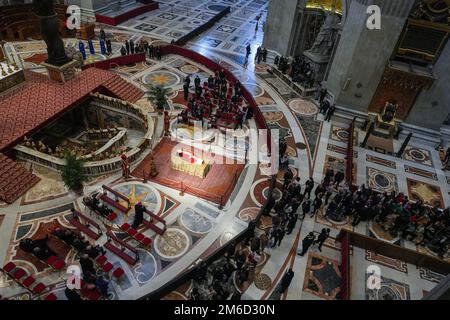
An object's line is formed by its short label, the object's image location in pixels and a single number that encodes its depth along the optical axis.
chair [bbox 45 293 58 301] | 8.47
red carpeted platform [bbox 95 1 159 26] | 24.89
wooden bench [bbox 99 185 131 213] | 11.23
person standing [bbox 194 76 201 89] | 17.45
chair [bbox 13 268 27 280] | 8.90
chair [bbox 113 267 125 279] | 9.27
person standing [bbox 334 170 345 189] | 12.85
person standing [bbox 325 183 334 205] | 12.22
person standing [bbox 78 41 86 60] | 19.78
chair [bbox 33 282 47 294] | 8.72
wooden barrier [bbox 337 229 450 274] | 10.59
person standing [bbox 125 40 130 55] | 20.55
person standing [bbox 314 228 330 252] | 10.42
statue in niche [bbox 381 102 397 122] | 16.67
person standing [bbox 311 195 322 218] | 11.71
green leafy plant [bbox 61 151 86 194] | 10.95
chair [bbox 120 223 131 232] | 10.60
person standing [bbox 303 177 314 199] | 12.02
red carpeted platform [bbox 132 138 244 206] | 12.52
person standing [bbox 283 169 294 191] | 12.34
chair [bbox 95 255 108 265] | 9.37
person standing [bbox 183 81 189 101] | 17.38
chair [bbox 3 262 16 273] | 8.98
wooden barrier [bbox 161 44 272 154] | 15.95
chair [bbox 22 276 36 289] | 8.78
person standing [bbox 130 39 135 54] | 20.59
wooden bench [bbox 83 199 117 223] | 10.80
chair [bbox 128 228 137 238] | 10.40
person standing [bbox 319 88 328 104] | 17.89
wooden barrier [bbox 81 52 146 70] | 18.75
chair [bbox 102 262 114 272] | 9.28
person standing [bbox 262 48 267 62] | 21.75
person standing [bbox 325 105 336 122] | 17.13
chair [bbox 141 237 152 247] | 10.20
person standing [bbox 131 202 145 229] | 10.62
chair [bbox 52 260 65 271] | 9.20
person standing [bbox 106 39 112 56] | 20.38
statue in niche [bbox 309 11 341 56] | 17.88
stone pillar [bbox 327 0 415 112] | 14.82
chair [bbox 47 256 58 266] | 9.24
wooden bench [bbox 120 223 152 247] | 10.24
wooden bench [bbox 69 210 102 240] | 10.36
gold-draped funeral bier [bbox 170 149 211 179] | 12.91
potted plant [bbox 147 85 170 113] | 15.61
